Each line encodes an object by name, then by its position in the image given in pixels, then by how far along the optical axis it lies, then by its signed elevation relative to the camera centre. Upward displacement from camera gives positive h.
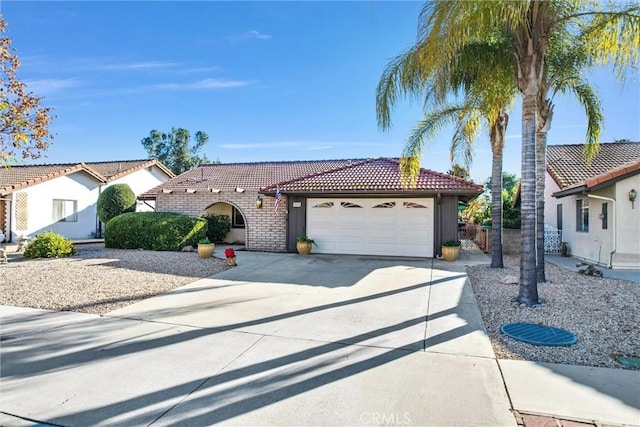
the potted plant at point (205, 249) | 12.73 -1.22
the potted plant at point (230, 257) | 11.23 -1.34
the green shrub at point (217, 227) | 18.61 -0.62
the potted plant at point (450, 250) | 13.03 -1.26
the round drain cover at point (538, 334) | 4.91 -1.74
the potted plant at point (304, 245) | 14.52 -1.21
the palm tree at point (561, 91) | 8.20 +3.18
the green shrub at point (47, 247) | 12.26 -1.16
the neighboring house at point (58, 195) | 19.38 +1.13
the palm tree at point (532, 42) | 6.35 +3.36
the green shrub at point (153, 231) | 14.73 -0.70
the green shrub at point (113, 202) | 21.61 +0.79
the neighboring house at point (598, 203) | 10.91 +0.52
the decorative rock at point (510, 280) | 8.82 -1.61
